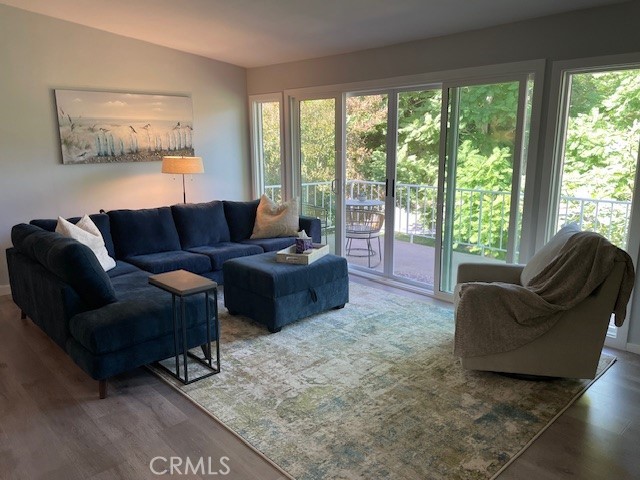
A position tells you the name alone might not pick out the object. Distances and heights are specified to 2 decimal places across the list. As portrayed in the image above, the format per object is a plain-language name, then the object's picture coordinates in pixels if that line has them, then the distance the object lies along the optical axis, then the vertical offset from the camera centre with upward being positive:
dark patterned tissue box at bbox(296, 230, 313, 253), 4.02 -0.72
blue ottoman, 3.71 -1.04
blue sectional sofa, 2.83 -0.92
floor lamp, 5.16 -0.09
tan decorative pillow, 5.20 -0.69
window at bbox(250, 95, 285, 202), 6.12 +0.14
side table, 2.91 -0.90
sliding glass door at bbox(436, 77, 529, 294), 3.94 -0.16
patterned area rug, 2.29 -1.39
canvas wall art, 4.95 +0.33
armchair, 2.76 -0.97
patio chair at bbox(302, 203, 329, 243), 5.79 -0.68
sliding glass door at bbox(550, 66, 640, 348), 3.37 +0.01
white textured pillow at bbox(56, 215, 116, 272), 3.78 -0.61
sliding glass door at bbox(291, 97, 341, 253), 5.48 -0.02
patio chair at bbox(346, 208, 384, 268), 5.41 -0.76
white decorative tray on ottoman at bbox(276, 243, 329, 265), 3.94 -0.80
